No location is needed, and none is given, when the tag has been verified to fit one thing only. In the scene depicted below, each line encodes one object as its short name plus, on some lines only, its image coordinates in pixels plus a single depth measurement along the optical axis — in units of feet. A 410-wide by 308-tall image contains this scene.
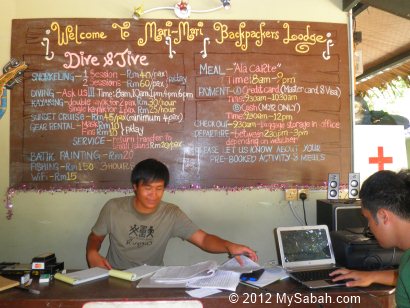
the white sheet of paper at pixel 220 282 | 5.11
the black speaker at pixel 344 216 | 7.82
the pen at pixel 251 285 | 5.19
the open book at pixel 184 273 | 5.35
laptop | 6.11
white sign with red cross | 9.14
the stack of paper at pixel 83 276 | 5.38
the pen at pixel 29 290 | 4.99
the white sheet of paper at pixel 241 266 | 5.79
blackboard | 8.57
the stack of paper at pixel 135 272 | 5.54
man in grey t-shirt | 7.03
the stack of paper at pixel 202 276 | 5.22
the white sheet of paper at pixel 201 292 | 4.93
